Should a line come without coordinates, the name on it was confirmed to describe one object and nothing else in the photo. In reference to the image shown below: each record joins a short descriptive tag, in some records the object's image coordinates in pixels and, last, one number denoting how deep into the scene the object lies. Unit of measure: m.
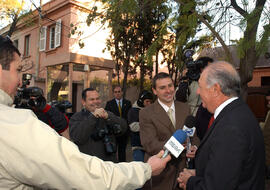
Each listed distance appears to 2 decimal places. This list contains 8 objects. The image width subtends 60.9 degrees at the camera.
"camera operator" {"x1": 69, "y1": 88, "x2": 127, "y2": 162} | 2.88
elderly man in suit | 1.40
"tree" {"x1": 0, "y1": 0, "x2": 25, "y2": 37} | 10.62
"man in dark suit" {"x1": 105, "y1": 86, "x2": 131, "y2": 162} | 6.27
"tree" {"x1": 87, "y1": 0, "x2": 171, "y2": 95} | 9.66
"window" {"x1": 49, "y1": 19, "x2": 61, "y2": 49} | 12.55
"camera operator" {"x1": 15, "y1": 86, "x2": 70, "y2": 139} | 2.85
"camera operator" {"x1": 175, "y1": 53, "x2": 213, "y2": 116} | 3.23
